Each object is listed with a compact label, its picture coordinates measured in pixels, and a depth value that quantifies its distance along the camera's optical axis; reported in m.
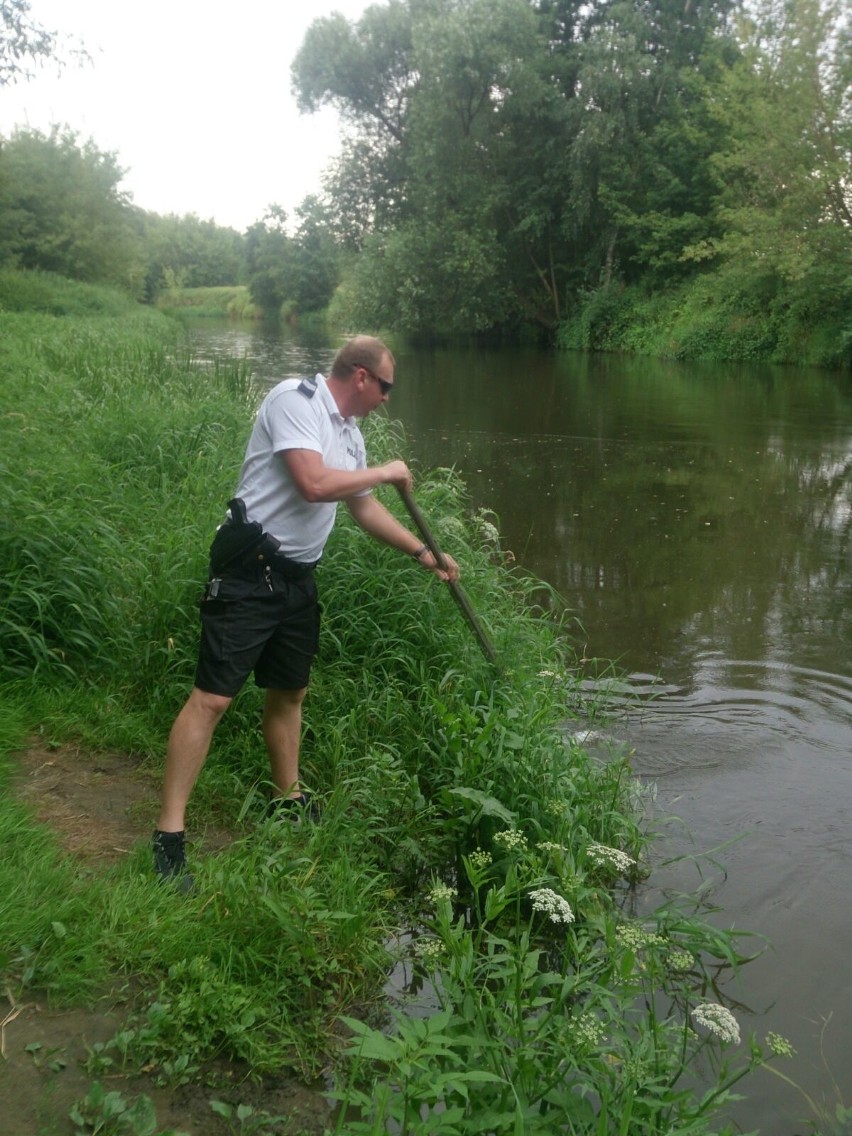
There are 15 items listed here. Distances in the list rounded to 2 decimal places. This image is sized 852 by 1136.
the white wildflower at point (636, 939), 2.73
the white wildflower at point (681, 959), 2.70
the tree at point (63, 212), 35.25
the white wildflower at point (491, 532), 6.08
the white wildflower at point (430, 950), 2.86
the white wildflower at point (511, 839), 3.08
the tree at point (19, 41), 12.75
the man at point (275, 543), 3.27
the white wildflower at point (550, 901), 2.67
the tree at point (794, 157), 24.84
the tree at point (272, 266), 73.81
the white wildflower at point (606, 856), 3.11
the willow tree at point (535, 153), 32.44
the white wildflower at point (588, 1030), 2.41
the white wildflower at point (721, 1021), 2.38
